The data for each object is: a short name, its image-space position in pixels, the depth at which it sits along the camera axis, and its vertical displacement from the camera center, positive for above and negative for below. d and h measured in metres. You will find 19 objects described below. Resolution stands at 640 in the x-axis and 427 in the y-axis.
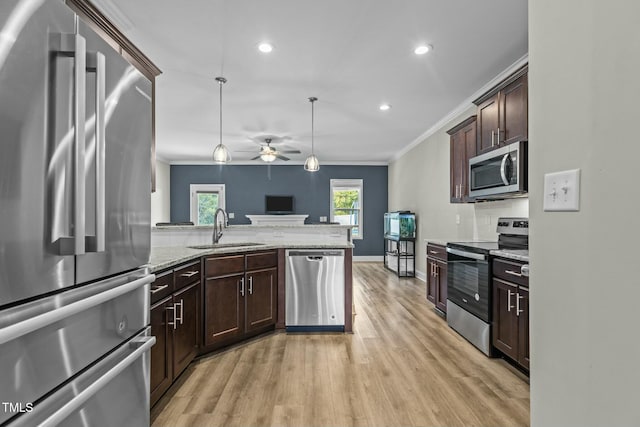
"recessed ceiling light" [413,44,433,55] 2.93 +1.51
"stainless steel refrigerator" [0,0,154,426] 0.72 -0.01
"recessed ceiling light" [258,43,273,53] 2.92 +1.52
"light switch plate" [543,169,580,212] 0.83 +0.07
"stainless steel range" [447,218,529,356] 2.81 -0.61
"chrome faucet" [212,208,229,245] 3.57 -0.18
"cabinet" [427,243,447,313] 3.82 -0.72
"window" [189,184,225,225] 8.91 +0.43
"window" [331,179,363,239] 8.97 +0.42
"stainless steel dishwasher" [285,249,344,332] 3.33 -0.73
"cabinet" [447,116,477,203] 3.74 +0.73
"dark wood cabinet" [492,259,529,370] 2.35 -0.72
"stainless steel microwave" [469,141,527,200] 2.79 +0.41
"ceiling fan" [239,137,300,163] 5.83 +1.10
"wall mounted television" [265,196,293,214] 8.80 +0.33
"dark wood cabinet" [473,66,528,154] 2.80 +0.96
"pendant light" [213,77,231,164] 4.10 +0.77
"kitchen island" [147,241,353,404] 2.02 -0.66
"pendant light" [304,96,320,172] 5.03 +0.79
